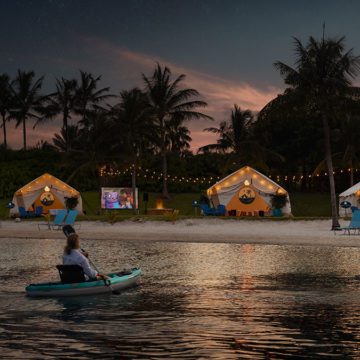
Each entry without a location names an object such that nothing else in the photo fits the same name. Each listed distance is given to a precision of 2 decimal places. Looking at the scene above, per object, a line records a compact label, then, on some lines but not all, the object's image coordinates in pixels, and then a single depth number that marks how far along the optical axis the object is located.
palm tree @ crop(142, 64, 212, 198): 62.59
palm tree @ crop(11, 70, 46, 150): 85.94
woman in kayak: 15.87
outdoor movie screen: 48.22
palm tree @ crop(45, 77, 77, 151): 87.50
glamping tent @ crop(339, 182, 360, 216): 45.80
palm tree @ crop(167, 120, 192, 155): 101.75
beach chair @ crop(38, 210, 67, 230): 38.80
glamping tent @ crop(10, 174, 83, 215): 50.56
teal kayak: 15.55
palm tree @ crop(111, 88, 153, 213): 51.25
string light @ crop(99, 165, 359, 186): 67.78
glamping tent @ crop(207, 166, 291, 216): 47.31
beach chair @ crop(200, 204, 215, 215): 46.66
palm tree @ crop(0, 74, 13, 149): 85.06
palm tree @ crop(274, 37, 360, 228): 37.50
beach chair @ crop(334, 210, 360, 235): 32.59
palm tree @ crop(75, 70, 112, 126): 87.00
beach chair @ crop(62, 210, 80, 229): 37.66
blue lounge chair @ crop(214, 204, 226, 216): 46.56
